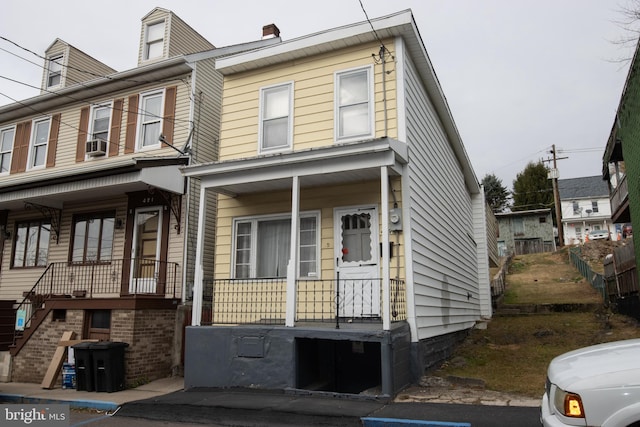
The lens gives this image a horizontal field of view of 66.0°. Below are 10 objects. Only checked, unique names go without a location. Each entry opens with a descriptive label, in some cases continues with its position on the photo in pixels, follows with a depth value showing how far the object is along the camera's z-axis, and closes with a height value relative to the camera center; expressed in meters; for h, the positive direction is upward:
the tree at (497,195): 62.09 +14.33
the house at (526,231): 42.25 +6.69
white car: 3.35 -0.56
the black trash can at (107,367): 10.04 -1.20
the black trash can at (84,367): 10.18 -1.21
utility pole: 40.31 +10.63
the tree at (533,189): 53.81 +13.30
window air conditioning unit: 14.34 +4.58
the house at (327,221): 8.73 +1.77
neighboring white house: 53.09 +10.91
